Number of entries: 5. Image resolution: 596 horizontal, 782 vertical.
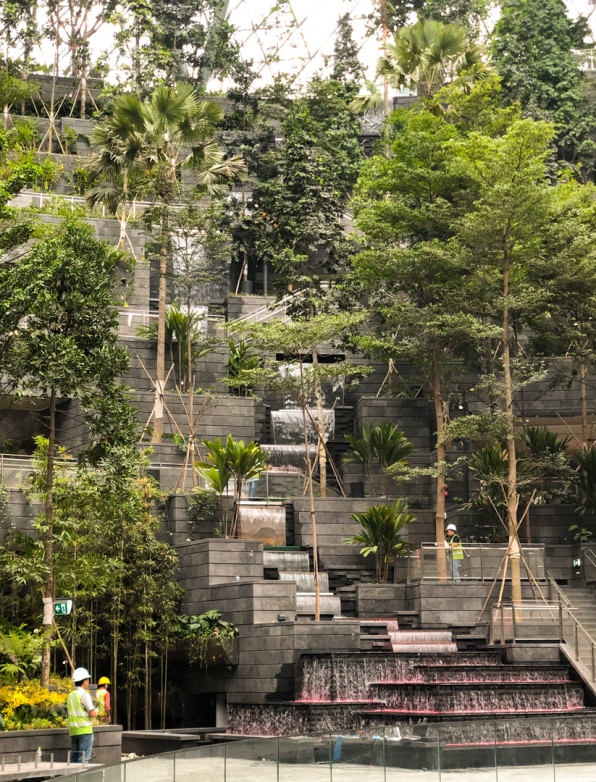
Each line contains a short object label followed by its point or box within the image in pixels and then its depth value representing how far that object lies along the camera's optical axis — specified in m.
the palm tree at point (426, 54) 38.41
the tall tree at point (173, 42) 46.81
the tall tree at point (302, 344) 29.75
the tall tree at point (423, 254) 30.98
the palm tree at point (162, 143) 33.78
